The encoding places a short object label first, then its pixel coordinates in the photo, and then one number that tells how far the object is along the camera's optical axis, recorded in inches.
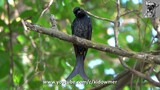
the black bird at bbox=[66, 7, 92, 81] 234.4
